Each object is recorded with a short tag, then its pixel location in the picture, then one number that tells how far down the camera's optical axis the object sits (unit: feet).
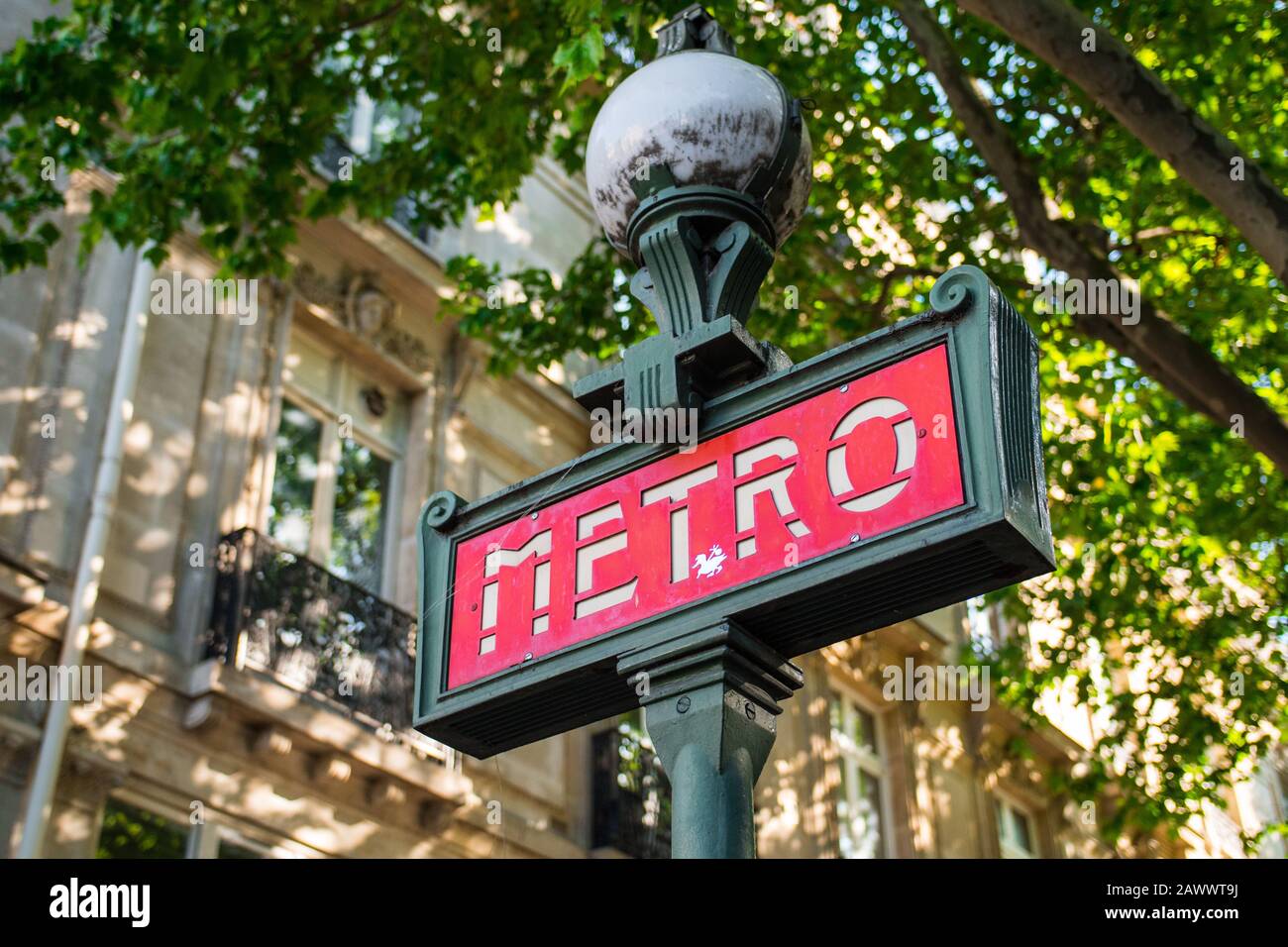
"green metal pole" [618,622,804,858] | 8.48
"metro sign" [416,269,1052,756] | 8.41
